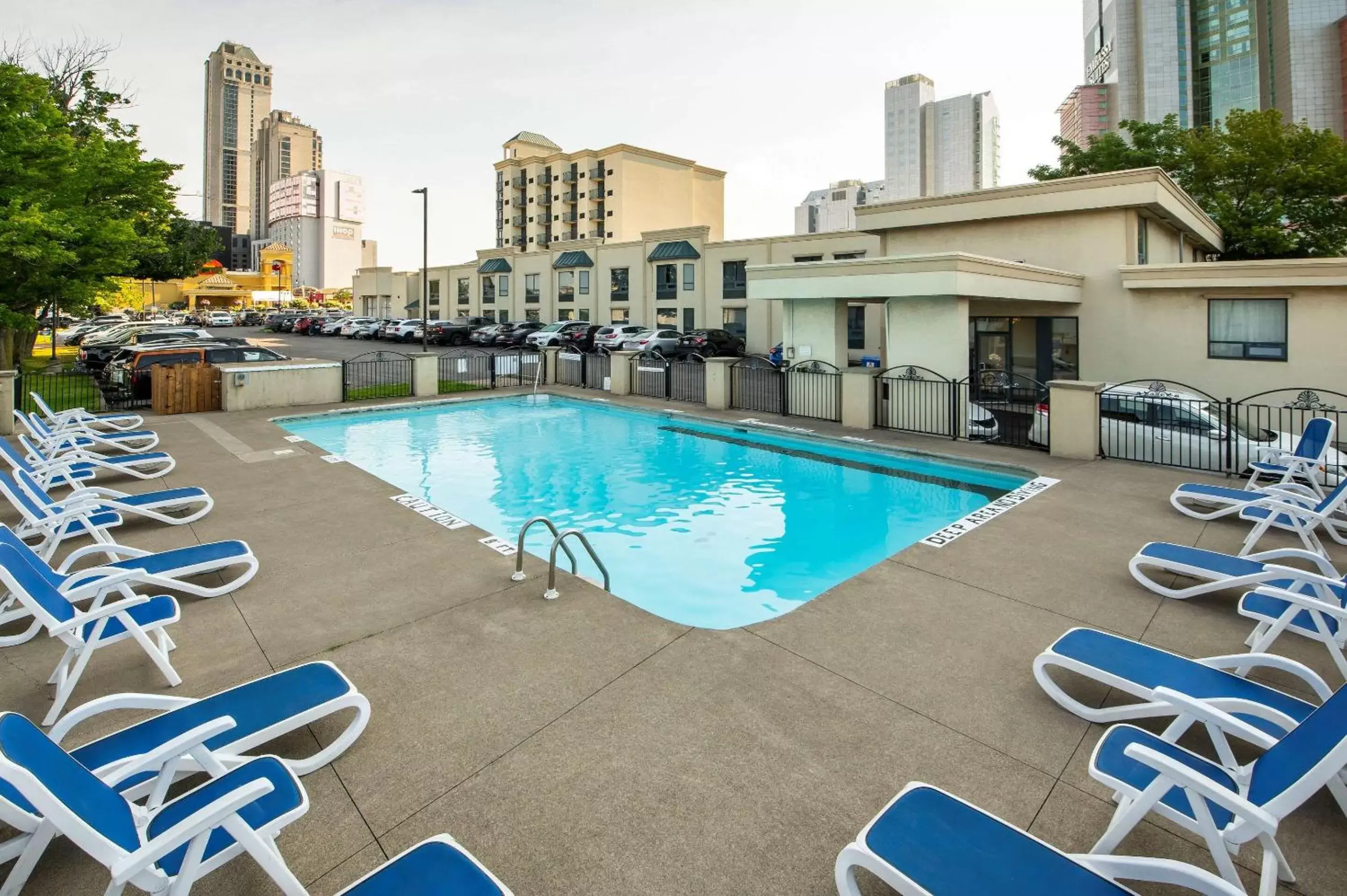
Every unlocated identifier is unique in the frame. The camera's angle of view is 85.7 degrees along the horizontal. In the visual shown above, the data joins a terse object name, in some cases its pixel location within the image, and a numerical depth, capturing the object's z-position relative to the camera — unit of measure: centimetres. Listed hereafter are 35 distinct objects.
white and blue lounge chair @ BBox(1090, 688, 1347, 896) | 276
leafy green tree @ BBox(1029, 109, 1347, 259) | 2947
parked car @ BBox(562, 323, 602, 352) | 4034
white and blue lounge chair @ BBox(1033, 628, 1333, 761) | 384
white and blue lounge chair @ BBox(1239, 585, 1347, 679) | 482
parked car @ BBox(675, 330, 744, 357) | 3500
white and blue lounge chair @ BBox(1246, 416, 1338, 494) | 941
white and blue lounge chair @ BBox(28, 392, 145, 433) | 1334
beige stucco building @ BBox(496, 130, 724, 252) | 7319
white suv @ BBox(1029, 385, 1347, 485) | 1261
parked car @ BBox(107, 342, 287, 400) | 1888
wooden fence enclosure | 1769
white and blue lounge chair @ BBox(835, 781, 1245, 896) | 274
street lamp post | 3144
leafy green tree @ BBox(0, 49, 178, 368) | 1745
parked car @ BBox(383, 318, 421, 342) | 4691
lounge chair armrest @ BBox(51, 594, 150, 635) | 464
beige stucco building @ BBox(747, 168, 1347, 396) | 1755
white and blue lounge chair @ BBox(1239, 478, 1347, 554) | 744
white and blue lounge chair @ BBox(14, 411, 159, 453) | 1170
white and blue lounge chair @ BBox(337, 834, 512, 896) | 275
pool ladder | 645
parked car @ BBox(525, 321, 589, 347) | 4119
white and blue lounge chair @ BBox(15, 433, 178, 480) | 1003
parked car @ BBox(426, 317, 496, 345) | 4419
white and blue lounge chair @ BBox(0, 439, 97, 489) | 948
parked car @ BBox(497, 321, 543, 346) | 4400
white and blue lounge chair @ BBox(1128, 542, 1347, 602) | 548
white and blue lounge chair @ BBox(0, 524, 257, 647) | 526
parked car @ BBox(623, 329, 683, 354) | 3456
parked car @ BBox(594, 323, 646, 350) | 3778
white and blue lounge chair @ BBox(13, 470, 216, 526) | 770
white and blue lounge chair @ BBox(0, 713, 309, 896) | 251
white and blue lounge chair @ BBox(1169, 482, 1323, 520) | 820
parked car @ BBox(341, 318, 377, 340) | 5372
